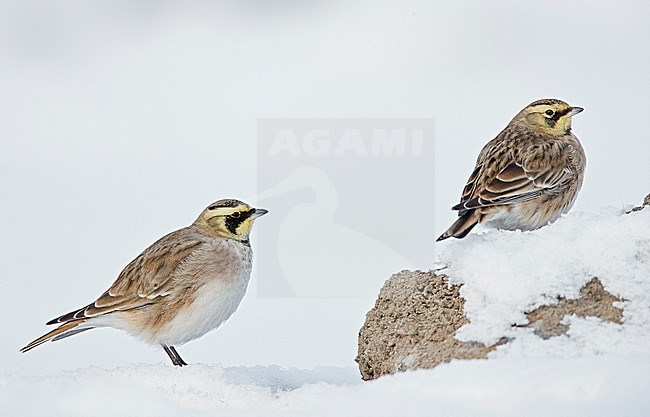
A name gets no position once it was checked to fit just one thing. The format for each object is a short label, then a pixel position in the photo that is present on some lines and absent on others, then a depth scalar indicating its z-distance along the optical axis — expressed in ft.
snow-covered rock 27.96
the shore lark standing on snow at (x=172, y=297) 36.68
